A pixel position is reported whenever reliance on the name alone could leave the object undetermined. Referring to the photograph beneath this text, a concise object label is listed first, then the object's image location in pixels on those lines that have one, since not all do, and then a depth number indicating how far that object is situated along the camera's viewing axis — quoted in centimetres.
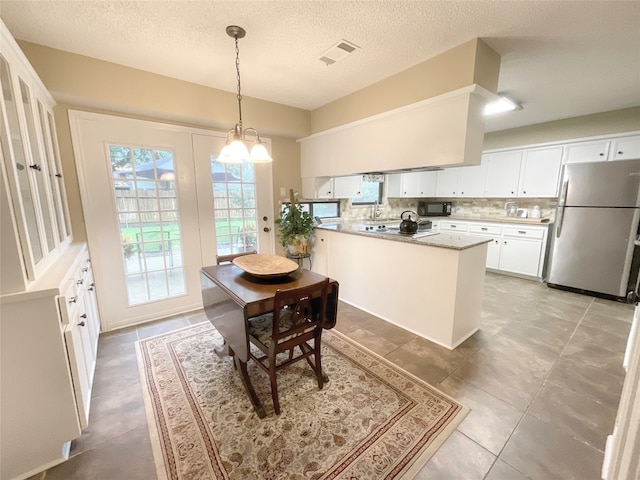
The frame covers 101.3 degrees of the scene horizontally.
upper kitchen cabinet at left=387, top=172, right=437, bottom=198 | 513
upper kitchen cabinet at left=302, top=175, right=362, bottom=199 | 381
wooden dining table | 160
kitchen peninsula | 233
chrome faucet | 477
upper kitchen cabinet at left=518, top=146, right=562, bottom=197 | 400
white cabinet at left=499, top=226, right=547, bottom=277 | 403
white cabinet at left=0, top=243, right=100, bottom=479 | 122
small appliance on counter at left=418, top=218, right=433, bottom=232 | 338
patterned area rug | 136
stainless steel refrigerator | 320
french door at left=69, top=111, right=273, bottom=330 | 254
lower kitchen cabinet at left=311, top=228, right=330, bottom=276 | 362
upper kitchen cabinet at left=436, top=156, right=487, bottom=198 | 481
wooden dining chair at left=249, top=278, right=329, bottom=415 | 156
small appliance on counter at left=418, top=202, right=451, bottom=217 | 540
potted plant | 333
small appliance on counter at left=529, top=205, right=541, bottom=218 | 444
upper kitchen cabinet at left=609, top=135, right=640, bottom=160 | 340
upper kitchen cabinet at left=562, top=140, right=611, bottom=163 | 362
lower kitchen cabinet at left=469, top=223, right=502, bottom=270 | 443
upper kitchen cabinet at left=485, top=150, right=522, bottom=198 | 439
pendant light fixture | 180
